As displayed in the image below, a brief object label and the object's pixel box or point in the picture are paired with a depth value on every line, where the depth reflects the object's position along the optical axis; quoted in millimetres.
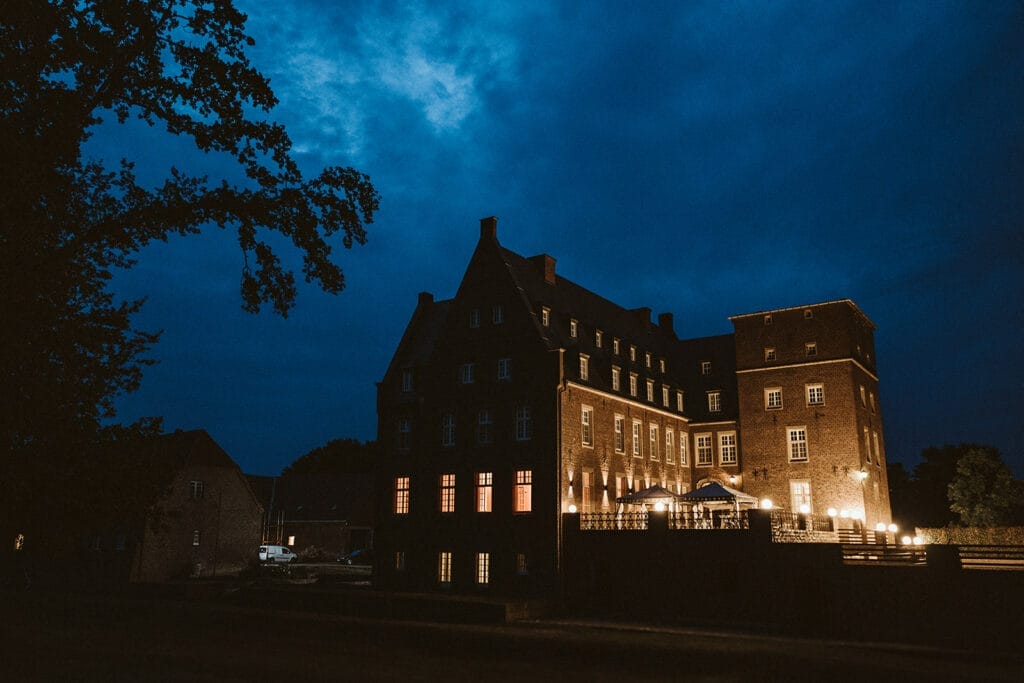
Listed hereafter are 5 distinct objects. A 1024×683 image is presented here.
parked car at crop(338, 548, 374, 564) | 60125
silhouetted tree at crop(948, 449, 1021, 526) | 49906
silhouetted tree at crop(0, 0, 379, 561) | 12594
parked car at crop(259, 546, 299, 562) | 60178
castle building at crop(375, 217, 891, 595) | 34688
